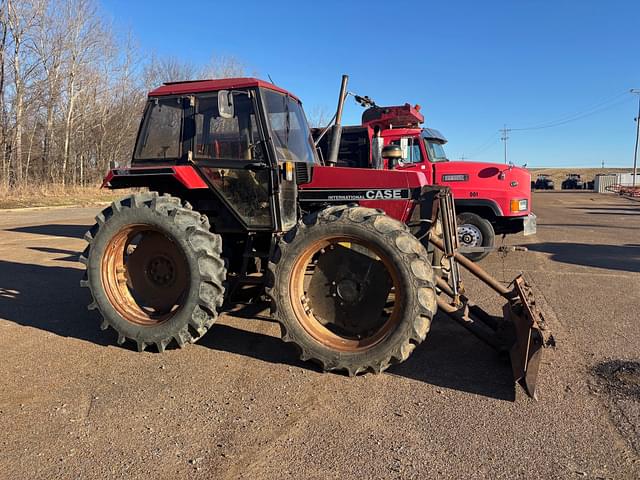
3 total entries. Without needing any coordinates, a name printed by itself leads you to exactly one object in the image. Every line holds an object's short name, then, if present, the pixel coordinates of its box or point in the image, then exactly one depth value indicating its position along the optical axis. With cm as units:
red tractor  375
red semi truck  947
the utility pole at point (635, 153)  5340
